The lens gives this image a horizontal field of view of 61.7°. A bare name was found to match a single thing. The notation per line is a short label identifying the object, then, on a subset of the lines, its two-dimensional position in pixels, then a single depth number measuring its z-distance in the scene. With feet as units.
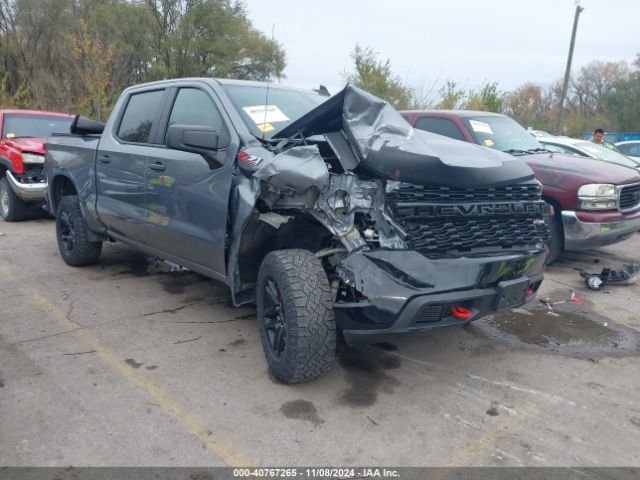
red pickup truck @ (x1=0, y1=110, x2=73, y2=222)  26.37
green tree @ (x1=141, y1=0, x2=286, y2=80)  73.51
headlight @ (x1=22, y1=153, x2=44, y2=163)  26.20
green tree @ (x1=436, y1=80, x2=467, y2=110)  54.80
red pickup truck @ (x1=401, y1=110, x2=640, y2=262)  18.25
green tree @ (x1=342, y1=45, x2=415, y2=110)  59.06
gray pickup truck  9.55
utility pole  78.47
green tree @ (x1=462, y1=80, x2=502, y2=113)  53.72
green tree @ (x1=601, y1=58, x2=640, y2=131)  152.35
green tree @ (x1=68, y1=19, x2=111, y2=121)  57.11
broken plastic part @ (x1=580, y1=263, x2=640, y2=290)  17.63
